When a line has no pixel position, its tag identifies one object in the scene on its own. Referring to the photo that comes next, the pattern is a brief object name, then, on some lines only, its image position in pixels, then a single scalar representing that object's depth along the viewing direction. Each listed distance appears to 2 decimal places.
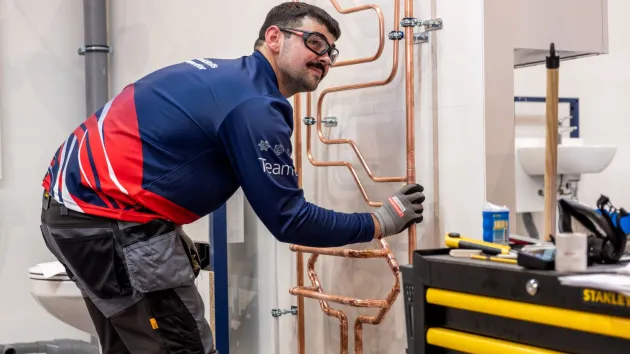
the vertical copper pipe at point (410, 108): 2.61
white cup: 1.40
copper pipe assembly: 2.62
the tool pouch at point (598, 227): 1.51
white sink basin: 2.86
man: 2.04
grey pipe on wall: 4.50
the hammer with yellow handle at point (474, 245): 1.65
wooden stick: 1.63
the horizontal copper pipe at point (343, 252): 2.73
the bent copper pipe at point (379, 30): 2.69
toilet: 3.21
